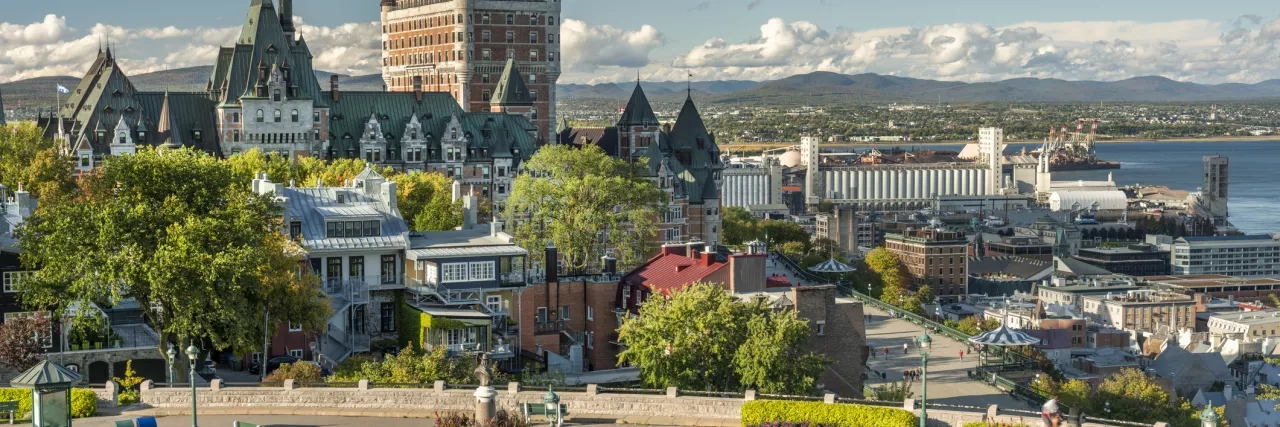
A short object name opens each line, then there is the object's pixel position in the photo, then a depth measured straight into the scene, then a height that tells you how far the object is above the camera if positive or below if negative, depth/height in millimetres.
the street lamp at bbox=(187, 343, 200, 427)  41406 -5156
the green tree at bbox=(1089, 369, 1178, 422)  87375 -13833
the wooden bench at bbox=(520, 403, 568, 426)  43562 -6827
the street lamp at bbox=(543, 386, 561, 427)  42812 -6602
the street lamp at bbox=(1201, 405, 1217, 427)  38750 -6249
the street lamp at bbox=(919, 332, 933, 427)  40844 -5195
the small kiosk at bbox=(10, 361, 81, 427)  39188 -5681
